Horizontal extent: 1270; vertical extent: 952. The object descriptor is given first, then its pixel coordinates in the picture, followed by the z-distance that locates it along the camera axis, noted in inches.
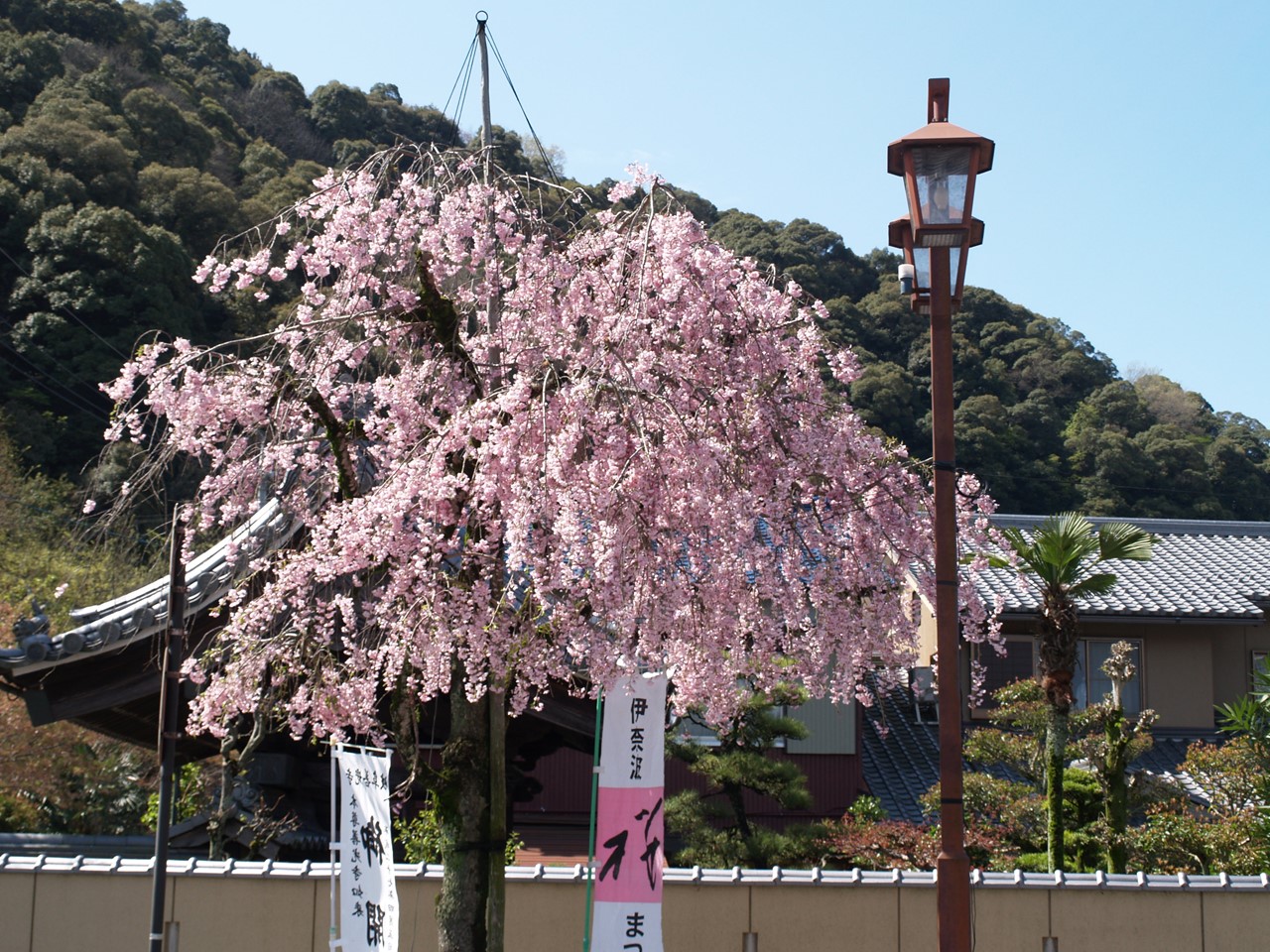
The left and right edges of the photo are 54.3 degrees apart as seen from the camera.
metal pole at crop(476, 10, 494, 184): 341.4
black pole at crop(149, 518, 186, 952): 330.0
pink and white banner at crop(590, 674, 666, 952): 329.7
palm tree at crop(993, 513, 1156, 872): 550.0
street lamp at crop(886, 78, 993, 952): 247.4
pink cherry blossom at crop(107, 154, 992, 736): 287.0
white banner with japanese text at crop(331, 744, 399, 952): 322.3
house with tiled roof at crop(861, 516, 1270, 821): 838.5
